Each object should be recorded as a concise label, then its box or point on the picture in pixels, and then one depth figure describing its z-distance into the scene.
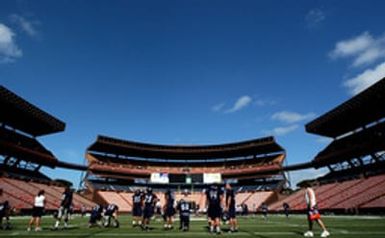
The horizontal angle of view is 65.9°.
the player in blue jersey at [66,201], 15.29
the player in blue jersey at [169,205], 15.98
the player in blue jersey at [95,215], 16.62
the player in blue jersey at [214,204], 12.36
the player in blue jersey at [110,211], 17.05
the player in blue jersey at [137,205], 16.99
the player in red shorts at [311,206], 10.77
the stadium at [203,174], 13.77
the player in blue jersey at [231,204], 13.13
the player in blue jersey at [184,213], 13.82
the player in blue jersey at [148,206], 15.02
